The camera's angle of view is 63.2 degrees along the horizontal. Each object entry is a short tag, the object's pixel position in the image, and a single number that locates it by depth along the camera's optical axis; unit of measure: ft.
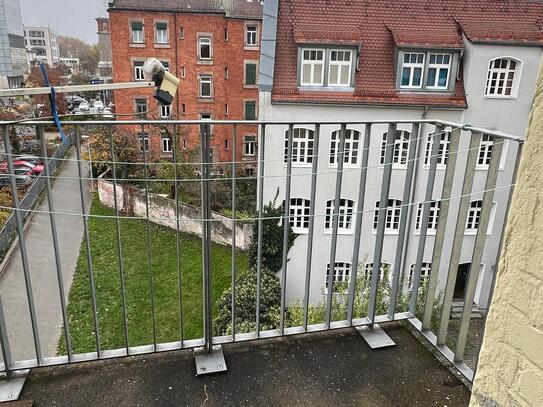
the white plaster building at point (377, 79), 41.32
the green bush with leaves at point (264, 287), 26.96
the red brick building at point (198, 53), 72.74
